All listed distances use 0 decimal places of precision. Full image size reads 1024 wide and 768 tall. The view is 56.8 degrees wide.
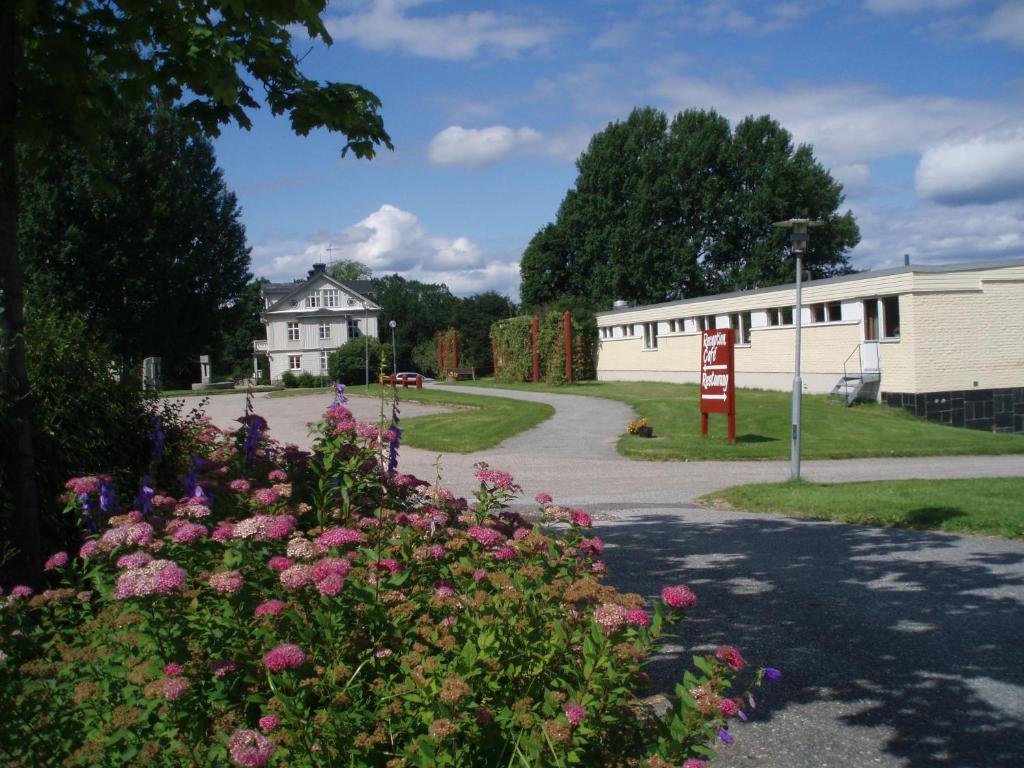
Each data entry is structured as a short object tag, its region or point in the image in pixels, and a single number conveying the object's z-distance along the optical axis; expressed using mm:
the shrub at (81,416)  5309
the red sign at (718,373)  20109
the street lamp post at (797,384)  14500
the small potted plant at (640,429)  21922
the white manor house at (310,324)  82000
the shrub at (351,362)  57688
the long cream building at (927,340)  27141
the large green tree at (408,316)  88375
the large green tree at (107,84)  4676
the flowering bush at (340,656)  2443
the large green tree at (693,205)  58750
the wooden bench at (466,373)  66288
